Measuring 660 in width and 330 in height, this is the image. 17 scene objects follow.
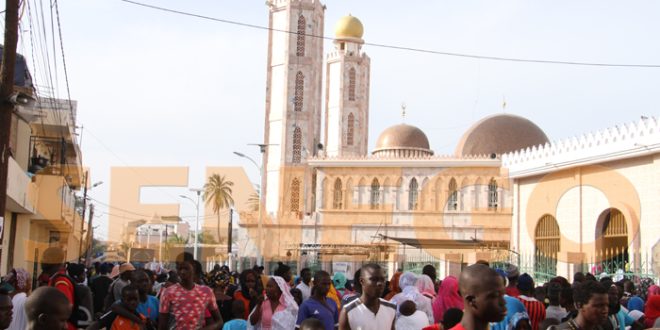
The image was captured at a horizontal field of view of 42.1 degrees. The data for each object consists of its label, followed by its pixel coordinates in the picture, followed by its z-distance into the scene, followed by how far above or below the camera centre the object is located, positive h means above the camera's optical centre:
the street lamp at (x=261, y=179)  35.38 +3.47
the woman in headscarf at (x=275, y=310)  7.11 -0.40
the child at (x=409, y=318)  6.72 -0.41
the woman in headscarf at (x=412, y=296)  7.25 -0.25
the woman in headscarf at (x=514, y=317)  5.73 -0.32
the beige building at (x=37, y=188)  20.82 +1.68
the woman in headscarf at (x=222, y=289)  8.74 -0.31
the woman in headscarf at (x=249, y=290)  8.36 -0.28
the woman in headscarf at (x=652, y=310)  7.54 -0.32
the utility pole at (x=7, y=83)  10.38 +2.07
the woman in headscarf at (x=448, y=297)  7.38 -0.25
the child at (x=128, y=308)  6.44 -0.38
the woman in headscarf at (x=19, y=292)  6.05 -0.31
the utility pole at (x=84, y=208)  35.50 +2.06
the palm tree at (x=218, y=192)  65.50 +5.20
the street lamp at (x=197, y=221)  44.90 +1.97
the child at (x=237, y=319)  7.03 -0.49
